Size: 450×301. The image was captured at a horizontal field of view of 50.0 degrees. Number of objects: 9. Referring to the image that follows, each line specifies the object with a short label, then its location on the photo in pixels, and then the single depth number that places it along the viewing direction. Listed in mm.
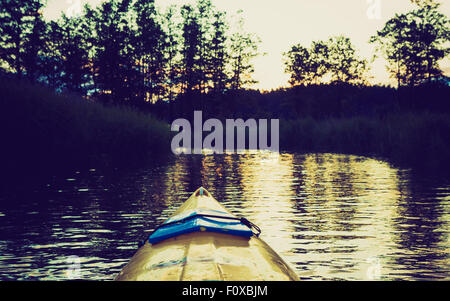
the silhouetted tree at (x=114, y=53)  42500
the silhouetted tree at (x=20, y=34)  32000
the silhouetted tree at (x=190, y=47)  46466
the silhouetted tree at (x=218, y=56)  48312
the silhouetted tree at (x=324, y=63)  52250
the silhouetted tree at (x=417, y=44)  33312
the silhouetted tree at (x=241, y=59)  49406
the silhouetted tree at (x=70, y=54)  40969
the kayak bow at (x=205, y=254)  3543
